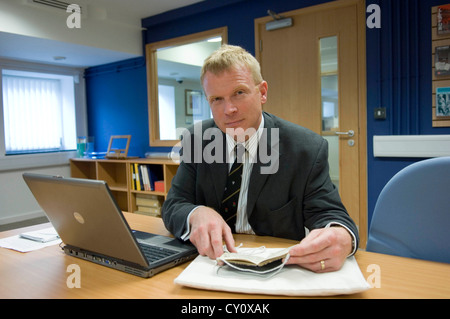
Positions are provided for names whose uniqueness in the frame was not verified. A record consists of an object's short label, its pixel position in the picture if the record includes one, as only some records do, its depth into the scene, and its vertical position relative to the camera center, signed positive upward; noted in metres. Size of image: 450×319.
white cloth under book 0.75 -0.31
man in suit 1.18 -0.10
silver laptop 0.80 -0.20
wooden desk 0.78 -0.33
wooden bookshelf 3.97 -0.34
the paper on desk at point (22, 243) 1.18 -0.32
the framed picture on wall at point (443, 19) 2.65 +0.88
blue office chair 1.02 -0.23
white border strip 2.69 -0.06
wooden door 3.09 +0.55
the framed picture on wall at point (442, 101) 2.69 +0.27
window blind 4.69 +0.49
